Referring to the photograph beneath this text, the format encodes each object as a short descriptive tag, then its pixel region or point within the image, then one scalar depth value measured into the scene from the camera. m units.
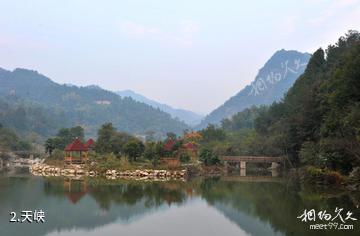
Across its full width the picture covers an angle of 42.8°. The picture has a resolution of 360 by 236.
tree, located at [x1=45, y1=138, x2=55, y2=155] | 48.81
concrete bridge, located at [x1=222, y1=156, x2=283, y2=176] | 43.02
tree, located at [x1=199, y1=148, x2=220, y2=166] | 42.16
